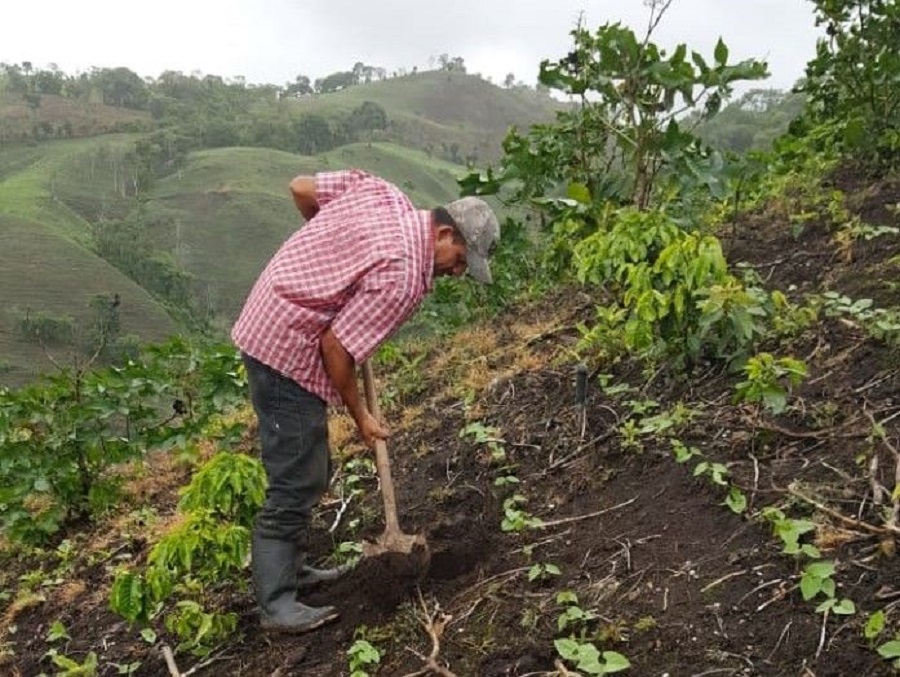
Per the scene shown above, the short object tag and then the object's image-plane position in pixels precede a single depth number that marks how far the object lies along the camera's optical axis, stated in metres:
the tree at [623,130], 4.36
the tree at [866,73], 5.15
